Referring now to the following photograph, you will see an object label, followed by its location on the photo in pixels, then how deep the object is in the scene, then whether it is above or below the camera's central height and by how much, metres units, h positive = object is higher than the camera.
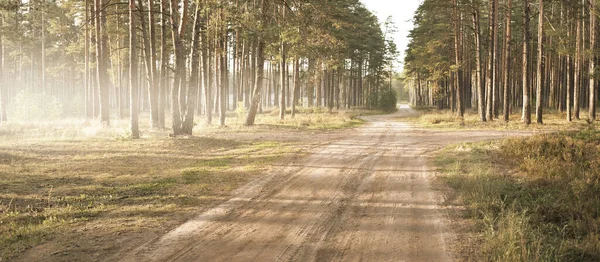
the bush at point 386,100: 49.84 +1.89
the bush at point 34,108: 28.52 +0.83
